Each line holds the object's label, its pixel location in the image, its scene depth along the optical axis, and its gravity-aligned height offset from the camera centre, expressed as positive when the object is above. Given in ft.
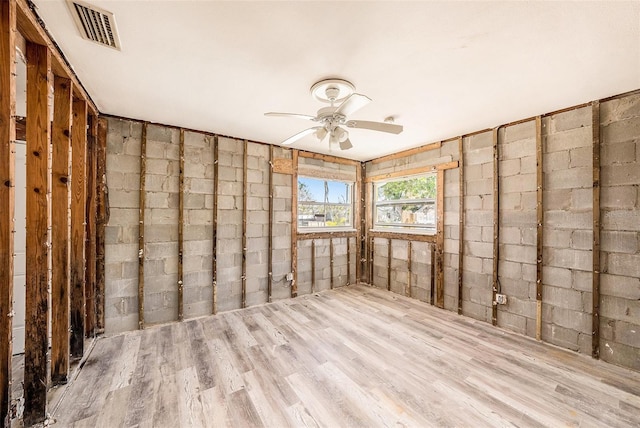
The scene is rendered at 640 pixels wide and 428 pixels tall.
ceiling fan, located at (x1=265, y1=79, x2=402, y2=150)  6.87 +2.87
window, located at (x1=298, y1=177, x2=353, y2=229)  15.35 +0.69
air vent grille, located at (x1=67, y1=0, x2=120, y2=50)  4.80 +3.80
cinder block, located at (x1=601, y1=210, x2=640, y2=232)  7.80 -0.12
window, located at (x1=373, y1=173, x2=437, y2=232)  14.06 +0.69
